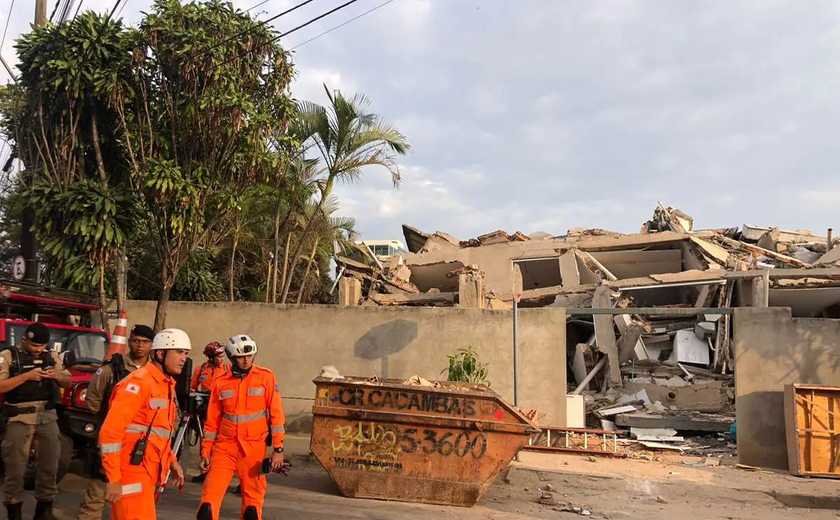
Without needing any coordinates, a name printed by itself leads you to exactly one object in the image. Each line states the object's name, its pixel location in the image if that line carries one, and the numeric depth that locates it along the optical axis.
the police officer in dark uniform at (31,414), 5.55
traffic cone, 5.71
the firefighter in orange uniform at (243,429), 4.79
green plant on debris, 10.45
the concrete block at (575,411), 11.81
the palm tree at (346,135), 13.45
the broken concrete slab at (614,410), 14.10
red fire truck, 6.89
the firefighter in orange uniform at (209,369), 7.41
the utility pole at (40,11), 12.03
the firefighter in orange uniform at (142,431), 3.73
